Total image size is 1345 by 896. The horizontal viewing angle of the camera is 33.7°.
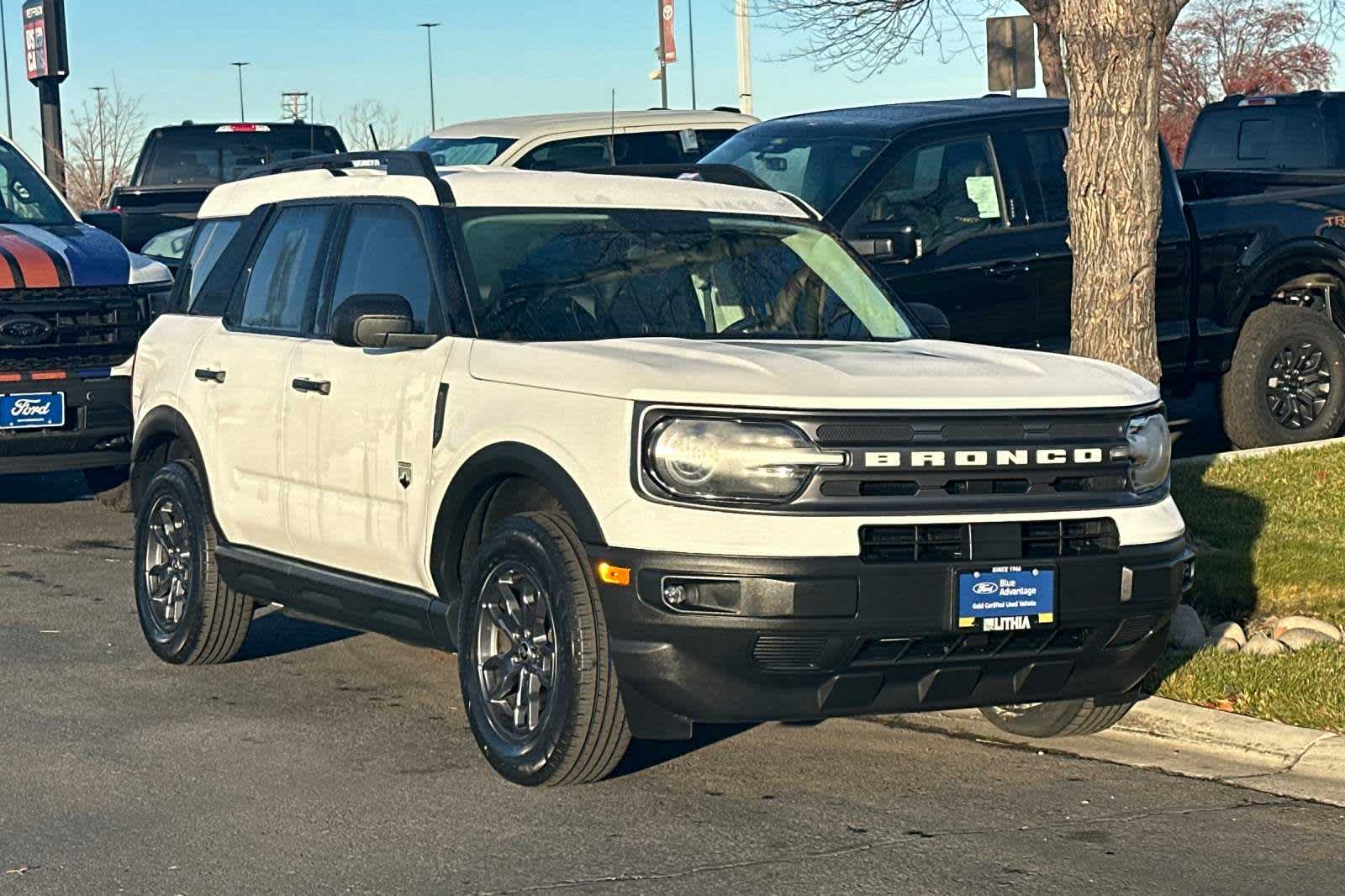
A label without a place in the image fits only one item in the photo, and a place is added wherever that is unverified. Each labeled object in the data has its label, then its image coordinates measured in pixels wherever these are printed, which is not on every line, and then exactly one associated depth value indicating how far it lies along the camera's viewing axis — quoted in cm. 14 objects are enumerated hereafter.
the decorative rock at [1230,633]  822
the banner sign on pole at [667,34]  3803
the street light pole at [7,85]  5238
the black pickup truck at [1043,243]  1172
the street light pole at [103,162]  3472
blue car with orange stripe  1120
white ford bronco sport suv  581
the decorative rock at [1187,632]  809
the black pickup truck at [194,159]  1830
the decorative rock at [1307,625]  833
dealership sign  2291
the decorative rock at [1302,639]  813
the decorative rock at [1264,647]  798
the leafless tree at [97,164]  3456
